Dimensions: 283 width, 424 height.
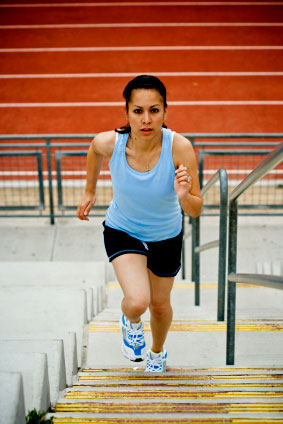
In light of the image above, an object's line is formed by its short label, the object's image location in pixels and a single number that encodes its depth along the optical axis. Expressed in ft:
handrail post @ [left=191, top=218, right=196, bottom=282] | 14.28
